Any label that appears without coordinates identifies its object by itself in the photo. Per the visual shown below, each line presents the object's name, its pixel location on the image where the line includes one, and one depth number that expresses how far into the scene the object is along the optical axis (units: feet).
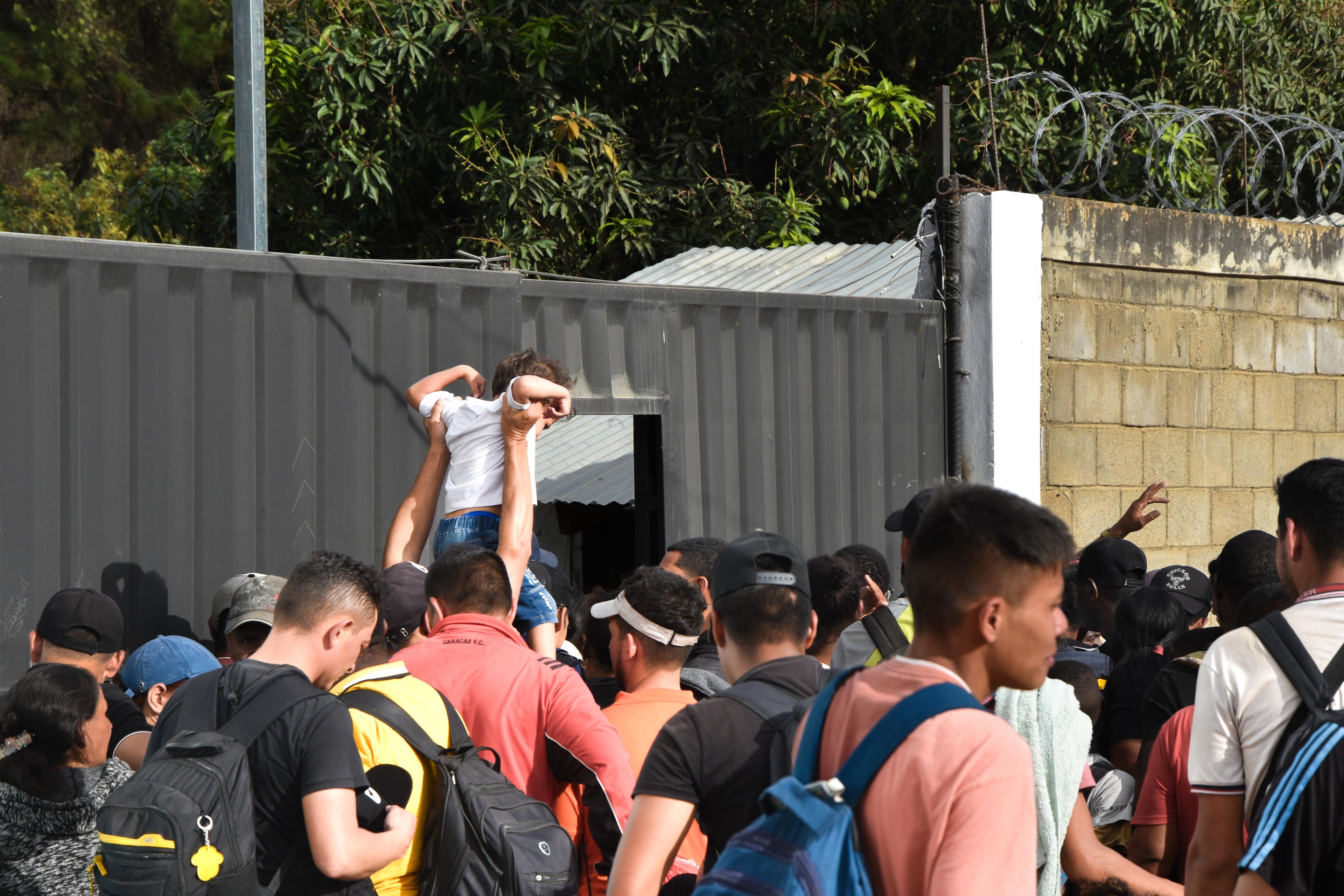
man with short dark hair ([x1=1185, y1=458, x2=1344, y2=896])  18.03
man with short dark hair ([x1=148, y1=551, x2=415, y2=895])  19.25
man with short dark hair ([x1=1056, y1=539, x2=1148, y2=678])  38.06
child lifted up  33.86
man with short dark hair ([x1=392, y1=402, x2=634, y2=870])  23.63
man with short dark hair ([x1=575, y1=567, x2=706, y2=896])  24.49
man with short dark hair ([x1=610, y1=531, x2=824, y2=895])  18.15
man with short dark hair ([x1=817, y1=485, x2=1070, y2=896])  12.19
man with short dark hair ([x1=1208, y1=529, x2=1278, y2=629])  30.14
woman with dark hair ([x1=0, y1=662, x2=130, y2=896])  23.38
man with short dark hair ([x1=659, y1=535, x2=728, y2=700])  28.35
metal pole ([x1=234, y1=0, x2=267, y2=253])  44.06
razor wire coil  53.36
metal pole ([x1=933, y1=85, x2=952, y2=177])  55.42
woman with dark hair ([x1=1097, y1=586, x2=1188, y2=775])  28.68
